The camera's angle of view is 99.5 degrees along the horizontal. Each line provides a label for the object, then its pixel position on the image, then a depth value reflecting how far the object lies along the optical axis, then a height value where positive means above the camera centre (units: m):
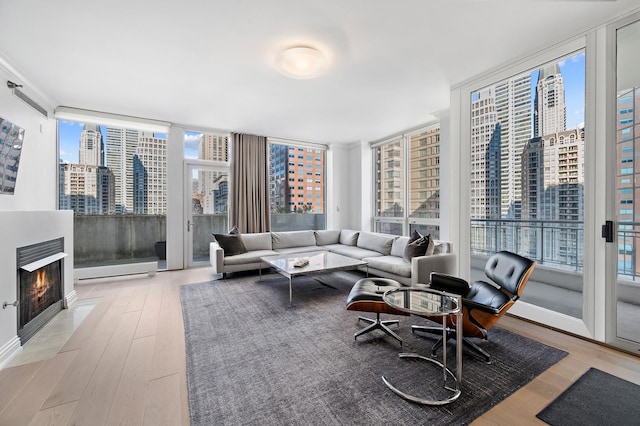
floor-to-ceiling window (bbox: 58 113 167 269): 4.50 +0.39
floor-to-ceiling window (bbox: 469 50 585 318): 2.93 +0.42
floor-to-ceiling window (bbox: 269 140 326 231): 6.25 +0.62
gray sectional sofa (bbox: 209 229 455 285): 3.67 -0.73
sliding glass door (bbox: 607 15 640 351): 2.23 +0.21
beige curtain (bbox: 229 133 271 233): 5.52 +0.56
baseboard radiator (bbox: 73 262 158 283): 4.24 -0.97
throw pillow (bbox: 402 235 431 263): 3.76 -0.52
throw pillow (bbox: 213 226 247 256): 4.64 -0.55
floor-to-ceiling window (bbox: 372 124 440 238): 5.05 +0.59
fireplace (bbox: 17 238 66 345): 2.40 -0.74
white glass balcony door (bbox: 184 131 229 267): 5.27 +0.42
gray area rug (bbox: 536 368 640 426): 1.50 -1.16
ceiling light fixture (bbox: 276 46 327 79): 2.64 +1.51
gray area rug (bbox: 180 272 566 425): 1.55 -1.15
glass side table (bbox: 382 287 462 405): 1.69 -0.67
